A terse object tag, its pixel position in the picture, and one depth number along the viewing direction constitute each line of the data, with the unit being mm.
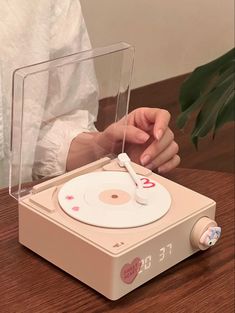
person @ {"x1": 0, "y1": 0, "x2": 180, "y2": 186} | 920
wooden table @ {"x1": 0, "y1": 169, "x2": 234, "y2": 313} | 672
